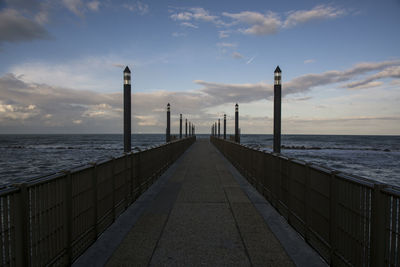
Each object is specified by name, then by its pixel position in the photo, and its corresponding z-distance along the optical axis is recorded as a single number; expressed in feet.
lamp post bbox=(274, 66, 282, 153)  33.27
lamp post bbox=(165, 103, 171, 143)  80.32
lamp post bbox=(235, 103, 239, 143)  87.76
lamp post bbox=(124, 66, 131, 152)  33.06
